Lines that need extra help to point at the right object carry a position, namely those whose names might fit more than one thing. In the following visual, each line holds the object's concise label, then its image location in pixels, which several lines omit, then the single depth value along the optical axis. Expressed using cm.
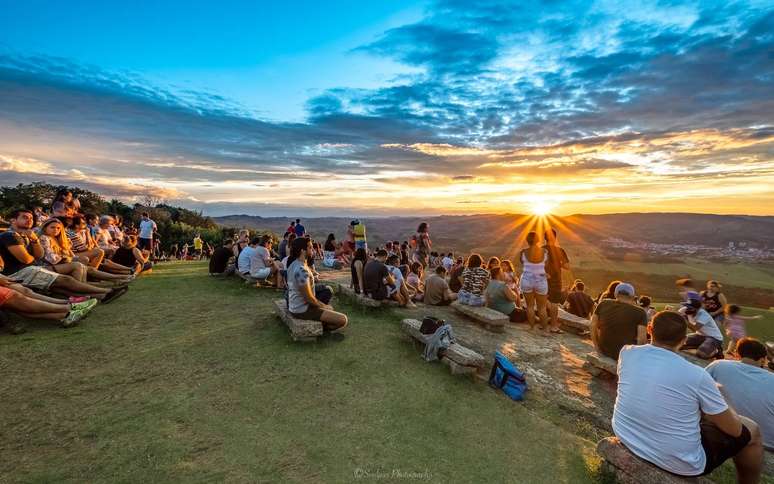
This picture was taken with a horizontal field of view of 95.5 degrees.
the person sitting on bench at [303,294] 573
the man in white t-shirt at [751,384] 414
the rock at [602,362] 554
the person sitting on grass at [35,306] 520
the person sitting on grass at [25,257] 580
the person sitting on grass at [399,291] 827
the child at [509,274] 1112
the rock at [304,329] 567
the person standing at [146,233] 1282
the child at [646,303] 978
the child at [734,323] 808
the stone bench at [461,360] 510
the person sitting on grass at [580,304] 970
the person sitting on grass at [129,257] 976
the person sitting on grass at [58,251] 658
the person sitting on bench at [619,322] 554
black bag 582
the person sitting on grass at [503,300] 830
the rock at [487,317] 743
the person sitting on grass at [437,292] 920
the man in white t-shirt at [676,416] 294
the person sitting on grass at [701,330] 774
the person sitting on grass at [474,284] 826
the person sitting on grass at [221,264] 1049
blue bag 480
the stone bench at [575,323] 841
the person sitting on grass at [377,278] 777
